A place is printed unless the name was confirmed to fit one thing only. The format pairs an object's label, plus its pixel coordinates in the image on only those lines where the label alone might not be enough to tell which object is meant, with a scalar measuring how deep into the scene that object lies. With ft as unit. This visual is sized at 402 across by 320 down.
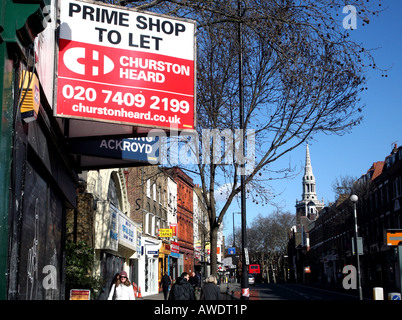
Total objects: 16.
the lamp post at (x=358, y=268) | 92.22
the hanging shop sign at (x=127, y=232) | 78.11
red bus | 262.47
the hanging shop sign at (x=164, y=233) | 127.85
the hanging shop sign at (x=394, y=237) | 41.25
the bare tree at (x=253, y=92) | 39.27
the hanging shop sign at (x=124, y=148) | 31.81
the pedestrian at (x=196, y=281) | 85.96
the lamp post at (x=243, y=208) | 59.16
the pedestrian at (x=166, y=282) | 96.59
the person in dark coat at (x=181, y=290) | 39.58
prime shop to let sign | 22.06
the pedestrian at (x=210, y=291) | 41.47
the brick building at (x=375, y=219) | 160.84
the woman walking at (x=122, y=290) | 36.35
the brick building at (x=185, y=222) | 188.65
